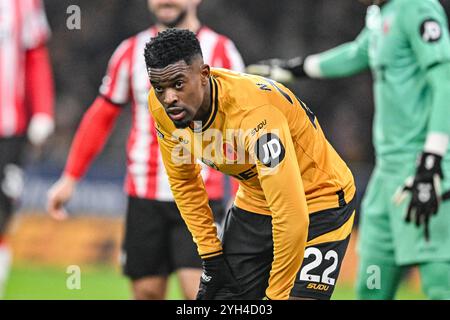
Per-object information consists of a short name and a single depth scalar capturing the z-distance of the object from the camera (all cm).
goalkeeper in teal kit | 949
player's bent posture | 718
